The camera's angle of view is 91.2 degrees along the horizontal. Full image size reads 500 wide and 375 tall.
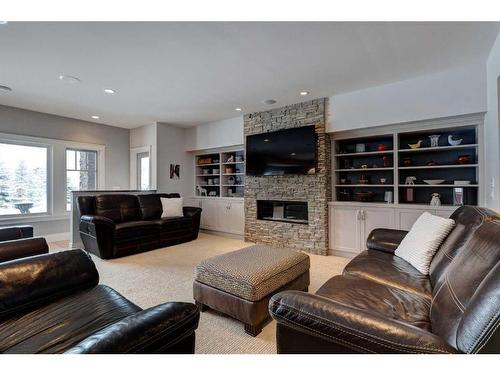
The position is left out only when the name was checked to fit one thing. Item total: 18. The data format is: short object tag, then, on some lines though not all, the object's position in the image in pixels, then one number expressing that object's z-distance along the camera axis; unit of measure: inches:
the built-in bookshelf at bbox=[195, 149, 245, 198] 216.4
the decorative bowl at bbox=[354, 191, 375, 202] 150.8
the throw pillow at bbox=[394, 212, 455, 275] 71.1
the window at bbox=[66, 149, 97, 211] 201.8
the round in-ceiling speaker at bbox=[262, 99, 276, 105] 155.9
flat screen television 155.2
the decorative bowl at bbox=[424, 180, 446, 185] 131.3
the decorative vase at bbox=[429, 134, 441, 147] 130.5
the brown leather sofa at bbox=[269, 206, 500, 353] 30.9
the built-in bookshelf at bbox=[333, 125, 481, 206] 126.6
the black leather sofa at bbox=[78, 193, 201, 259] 142.4
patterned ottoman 70.0
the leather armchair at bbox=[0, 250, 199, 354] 32.1
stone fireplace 154.0
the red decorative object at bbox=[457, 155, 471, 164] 123.8
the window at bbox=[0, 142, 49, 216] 170.4
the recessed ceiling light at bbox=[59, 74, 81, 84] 120.6
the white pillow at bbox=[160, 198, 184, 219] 185.6
